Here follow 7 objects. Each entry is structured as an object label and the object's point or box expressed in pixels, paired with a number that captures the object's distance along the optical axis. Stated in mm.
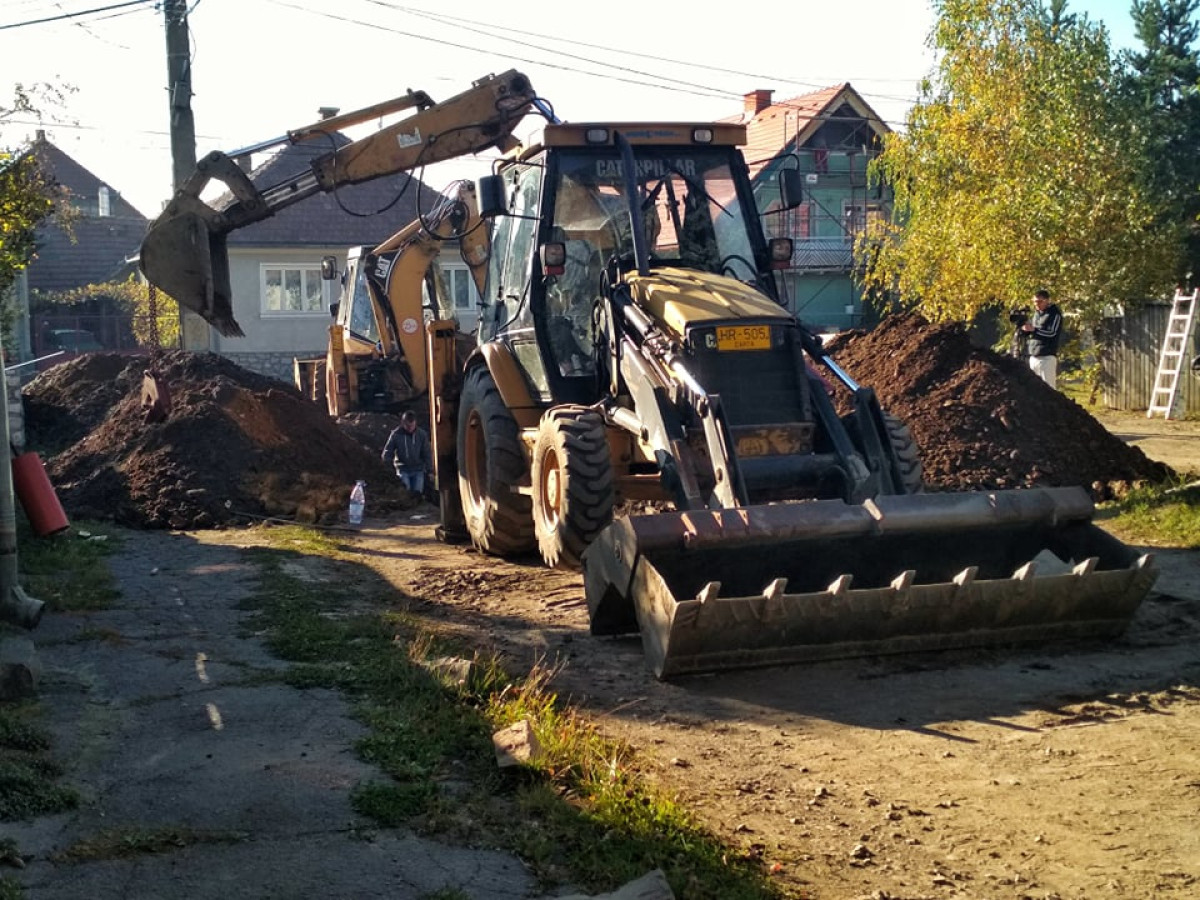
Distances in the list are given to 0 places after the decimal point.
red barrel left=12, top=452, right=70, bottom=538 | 9703
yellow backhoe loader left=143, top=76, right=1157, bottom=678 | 7156
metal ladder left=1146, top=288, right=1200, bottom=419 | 21219
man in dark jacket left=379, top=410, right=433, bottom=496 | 15008
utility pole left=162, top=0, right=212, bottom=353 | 20594
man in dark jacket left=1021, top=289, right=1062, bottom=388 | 18219
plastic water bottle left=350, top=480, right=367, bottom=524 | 13781
